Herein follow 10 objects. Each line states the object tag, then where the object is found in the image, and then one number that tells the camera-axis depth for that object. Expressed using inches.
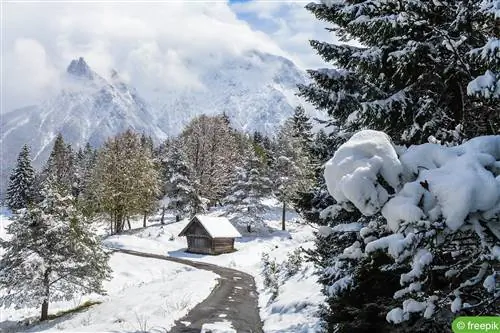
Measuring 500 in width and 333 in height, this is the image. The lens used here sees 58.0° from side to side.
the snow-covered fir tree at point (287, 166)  2127.2
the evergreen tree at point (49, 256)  921.5
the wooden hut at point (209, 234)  1866.4
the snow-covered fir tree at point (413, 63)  283.8
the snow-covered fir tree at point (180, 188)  2212.1
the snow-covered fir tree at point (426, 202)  149.7
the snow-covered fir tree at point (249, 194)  2138.3
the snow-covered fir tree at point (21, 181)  2765.7
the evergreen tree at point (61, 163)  2795.3
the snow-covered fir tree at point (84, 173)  2386.7
